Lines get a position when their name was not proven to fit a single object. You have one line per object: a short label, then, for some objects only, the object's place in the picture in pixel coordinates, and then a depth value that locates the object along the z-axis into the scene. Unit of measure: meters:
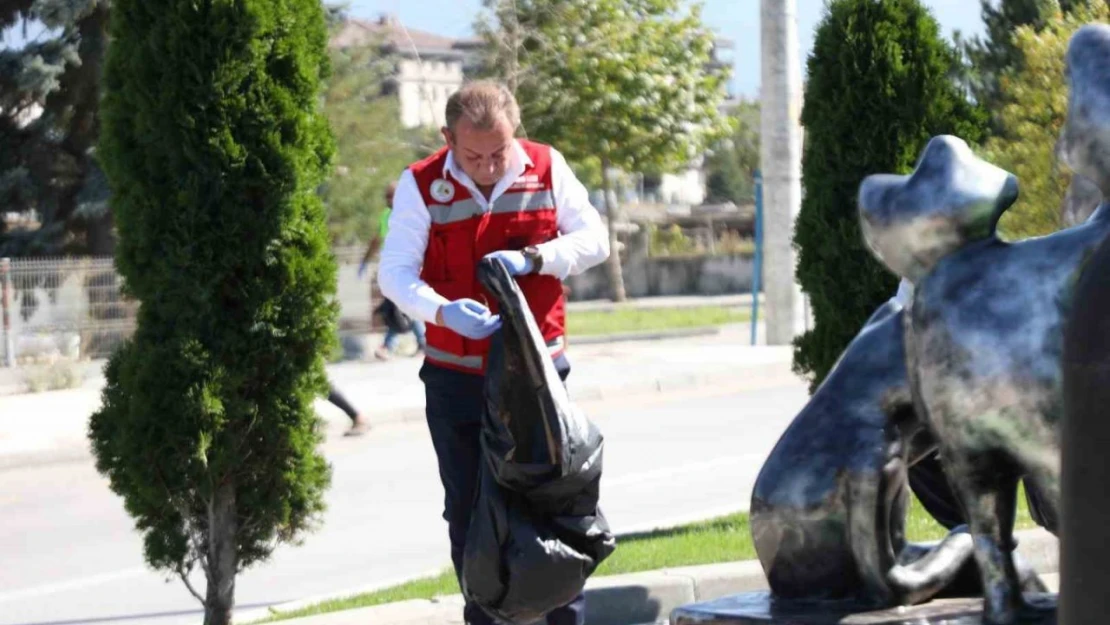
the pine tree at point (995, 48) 39.34
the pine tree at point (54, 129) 46.49
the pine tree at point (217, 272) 10.49
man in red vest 8.13
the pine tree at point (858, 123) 12.33
